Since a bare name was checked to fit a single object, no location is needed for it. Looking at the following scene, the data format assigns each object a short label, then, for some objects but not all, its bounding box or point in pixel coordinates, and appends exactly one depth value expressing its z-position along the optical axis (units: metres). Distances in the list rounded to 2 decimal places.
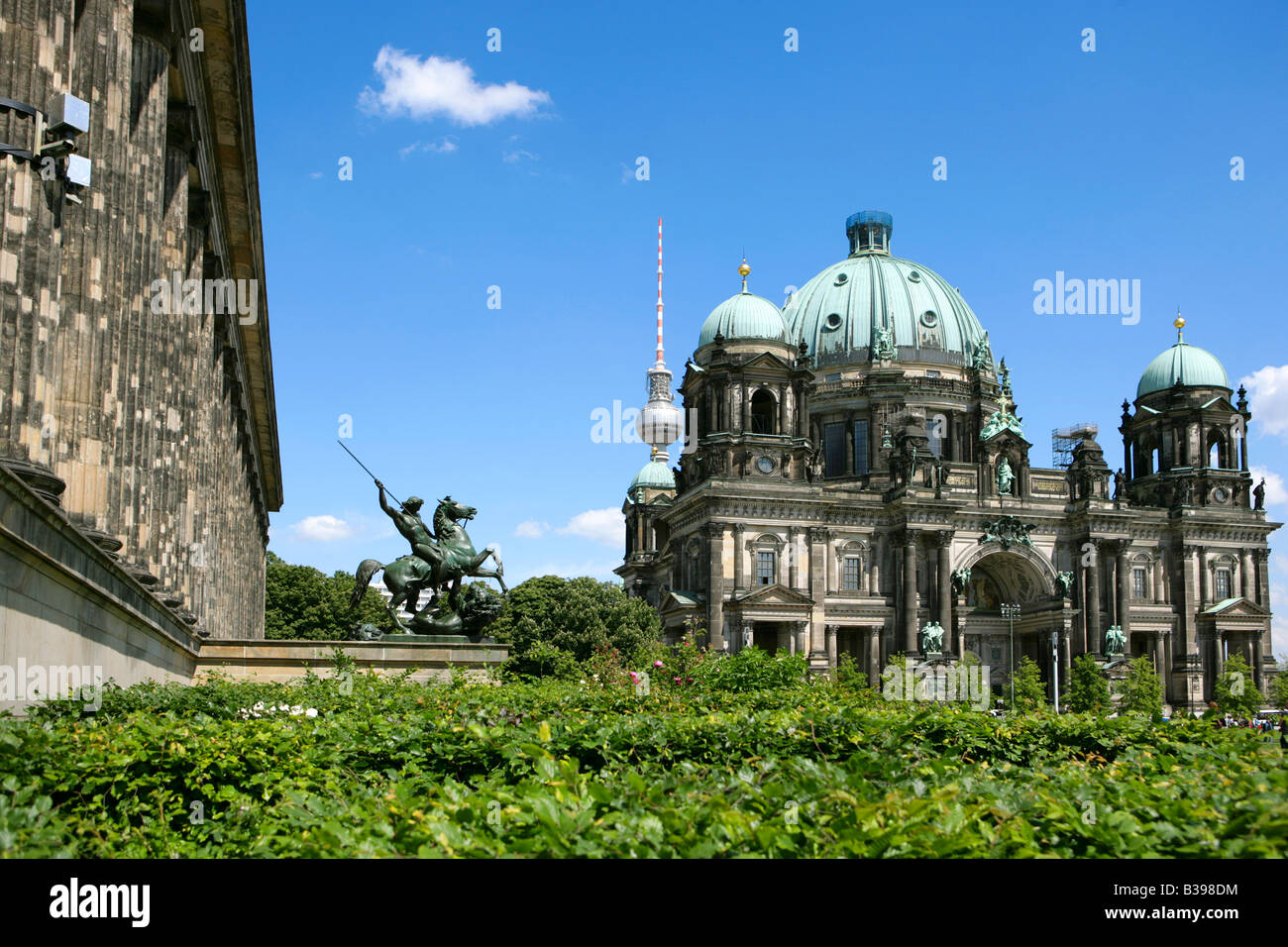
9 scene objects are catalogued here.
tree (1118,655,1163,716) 74.81
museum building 13.01
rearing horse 31.44
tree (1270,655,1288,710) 80.16
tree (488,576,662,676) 73.38
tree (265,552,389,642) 92.56
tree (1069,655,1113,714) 77.12
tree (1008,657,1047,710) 73.11
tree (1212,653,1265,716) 78.81
